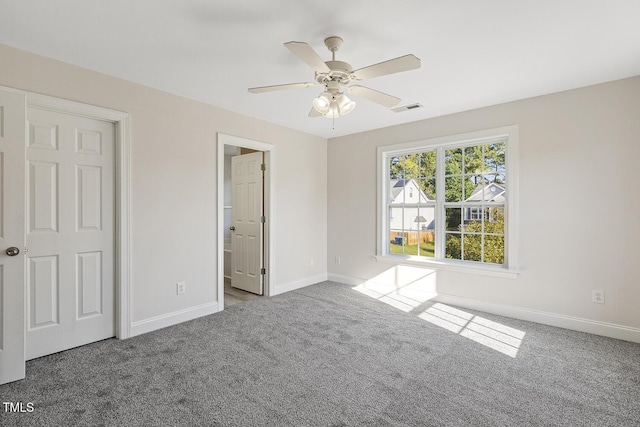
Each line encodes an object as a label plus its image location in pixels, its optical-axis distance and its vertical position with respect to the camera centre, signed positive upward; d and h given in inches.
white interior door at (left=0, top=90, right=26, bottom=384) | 84.2 -5.5
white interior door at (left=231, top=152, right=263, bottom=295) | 174.2 -5.6
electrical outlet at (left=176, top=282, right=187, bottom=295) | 131.1 -32.0
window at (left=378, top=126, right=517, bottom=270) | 143.9 +6.6
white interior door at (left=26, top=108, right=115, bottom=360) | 97.6 -6.3
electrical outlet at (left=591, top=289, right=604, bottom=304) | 118.0 -32.2
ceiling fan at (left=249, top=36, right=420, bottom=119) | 72.2 +36.1
